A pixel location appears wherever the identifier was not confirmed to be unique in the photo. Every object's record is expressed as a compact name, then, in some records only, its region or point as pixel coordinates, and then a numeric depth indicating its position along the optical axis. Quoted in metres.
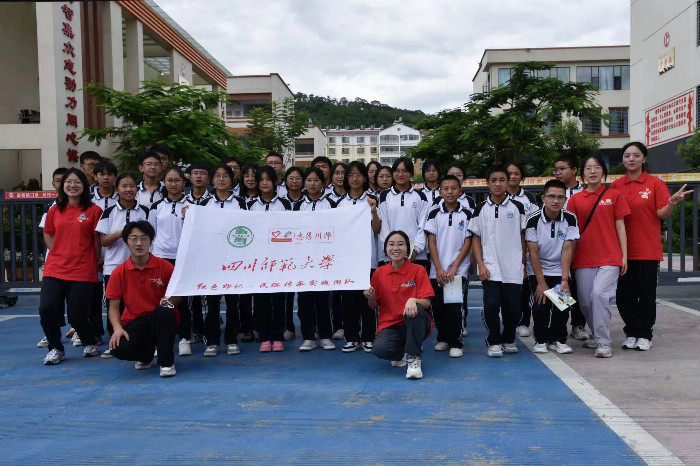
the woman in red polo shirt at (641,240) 5.53
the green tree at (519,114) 15.58
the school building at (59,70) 15.89
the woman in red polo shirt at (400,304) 4.92
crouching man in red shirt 5.00
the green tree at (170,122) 11.31
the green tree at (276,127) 24.27
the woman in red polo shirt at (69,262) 5.56
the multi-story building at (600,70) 42.22
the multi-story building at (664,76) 22.05
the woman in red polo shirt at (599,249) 5.40
